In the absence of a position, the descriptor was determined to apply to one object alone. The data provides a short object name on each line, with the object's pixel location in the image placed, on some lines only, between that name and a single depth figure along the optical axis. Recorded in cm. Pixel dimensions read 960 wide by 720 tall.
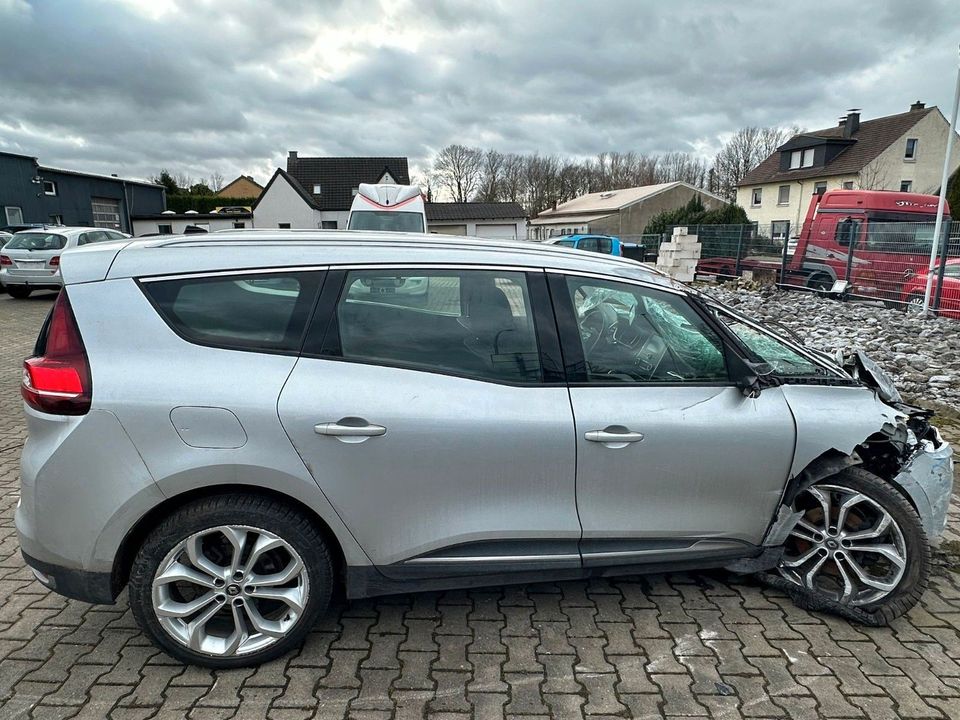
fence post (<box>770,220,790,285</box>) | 1642
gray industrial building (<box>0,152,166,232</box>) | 2745
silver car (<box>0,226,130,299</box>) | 1308
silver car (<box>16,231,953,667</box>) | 218
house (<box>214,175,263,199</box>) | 7500
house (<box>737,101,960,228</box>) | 3522
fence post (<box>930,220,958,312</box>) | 1030
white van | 1202
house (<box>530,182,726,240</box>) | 4588
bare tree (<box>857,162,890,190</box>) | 3478
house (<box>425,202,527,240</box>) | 4316
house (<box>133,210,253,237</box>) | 3797
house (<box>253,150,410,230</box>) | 3919
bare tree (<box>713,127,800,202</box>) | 6347
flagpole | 1040
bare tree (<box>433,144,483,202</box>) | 6675
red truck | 1275
